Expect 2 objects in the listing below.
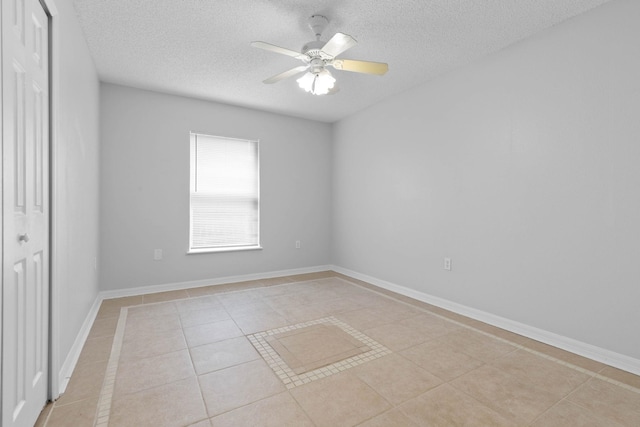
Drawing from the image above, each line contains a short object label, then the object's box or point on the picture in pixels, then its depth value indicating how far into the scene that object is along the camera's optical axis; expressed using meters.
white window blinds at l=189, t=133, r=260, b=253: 4.21
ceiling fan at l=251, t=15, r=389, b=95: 2.17
